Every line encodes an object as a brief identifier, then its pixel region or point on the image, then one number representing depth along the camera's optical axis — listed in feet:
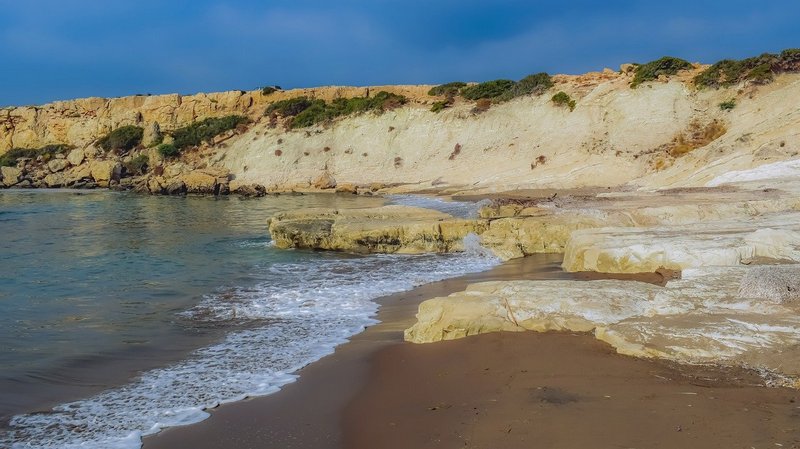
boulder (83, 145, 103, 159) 184.34
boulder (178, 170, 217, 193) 130.21
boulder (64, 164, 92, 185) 165.17
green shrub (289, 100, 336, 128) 153.17
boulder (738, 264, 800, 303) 19.25
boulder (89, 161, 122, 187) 162.81
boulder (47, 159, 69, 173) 179.76
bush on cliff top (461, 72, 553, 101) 133.28
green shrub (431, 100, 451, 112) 141.28
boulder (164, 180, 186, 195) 131.54
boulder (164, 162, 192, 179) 141.71
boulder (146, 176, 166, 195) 133.18
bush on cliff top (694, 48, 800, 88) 99.50
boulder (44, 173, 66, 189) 163.94
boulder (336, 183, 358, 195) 122.01
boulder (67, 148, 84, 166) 183.83
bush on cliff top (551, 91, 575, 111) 121.81
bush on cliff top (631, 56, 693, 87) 115.03
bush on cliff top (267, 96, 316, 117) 164.86
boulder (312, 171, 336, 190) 130.56
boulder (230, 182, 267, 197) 124.47
